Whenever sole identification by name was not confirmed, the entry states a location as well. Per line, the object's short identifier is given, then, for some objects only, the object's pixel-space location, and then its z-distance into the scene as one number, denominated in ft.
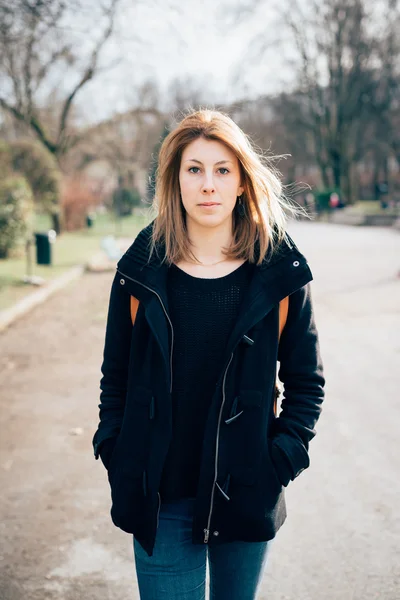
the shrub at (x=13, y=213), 56.03
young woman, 6.45
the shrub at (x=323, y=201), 132.36
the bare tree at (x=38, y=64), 27.86
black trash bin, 53.52
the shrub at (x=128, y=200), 142.00
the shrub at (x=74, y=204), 102.58
